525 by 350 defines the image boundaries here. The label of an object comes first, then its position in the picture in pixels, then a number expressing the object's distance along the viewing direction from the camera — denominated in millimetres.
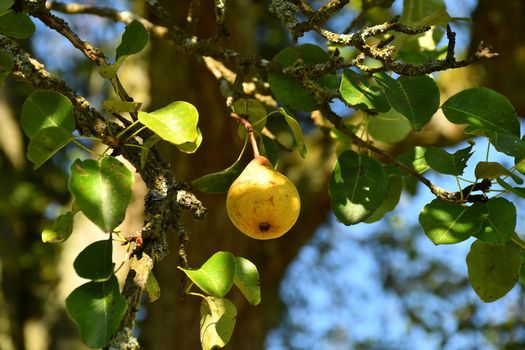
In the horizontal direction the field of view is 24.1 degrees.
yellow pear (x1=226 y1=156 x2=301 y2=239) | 545
